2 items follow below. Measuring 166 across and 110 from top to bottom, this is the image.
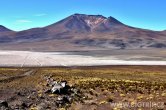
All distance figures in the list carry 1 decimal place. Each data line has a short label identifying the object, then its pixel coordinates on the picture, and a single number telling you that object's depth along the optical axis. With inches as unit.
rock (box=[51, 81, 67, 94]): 651.3
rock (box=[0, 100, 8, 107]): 515.1
